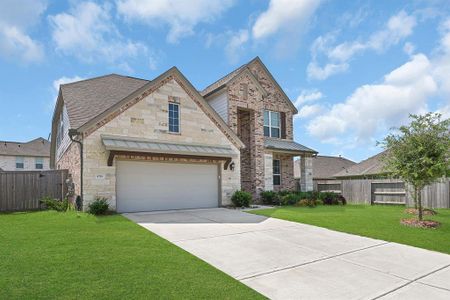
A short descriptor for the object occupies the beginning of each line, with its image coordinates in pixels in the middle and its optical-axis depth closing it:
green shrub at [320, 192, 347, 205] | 19.09
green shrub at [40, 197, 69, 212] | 13.34
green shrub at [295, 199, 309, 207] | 17.34
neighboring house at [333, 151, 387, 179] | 26.17
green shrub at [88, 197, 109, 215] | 11.75
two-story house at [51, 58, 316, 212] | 12.59
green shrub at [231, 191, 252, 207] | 15.51
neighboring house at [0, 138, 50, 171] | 41.91
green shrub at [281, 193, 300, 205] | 17.86
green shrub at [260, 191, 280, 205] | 18.16
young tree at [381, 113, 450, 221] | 10.34
